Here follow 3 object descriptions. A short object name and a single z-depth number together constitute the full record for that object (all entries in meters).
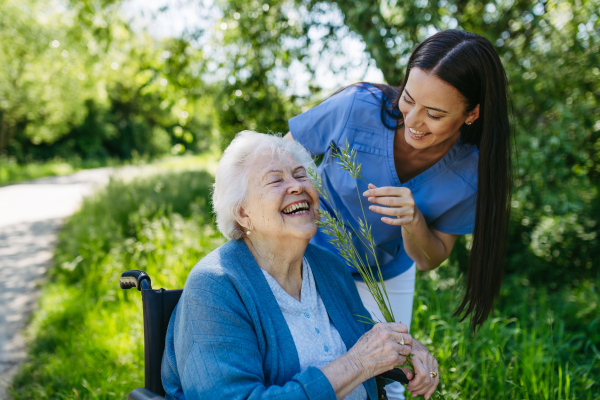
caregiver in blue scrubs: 1.59
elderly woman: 1.30
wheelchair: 1.51
